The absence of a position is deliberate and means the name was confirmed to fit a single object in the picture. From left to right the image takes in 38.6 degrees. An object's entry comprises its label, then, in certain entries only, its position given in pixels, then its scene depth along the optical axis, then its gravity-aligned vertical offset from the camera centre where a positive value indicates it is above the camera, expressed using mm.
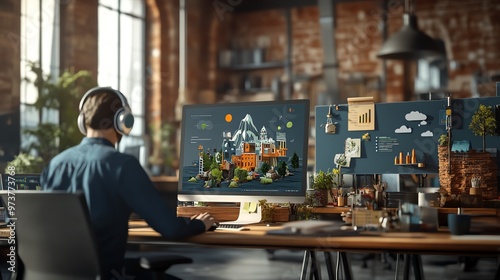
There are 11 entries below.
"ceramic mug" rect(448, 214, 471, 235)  2168 -193
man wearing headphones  2080 -84
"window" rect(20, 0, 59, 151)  7207 +1182
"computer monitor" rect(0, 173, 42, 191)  2945 -95
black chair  1894 -217
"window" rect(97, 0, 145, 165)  8852 +1391
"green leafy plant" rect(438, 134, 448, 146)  3014 +87
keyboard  2471 -235
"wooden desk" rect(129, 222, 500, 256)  1941 -236
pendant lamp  6820 +1107
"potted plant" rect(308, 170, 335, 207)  3057 -122
